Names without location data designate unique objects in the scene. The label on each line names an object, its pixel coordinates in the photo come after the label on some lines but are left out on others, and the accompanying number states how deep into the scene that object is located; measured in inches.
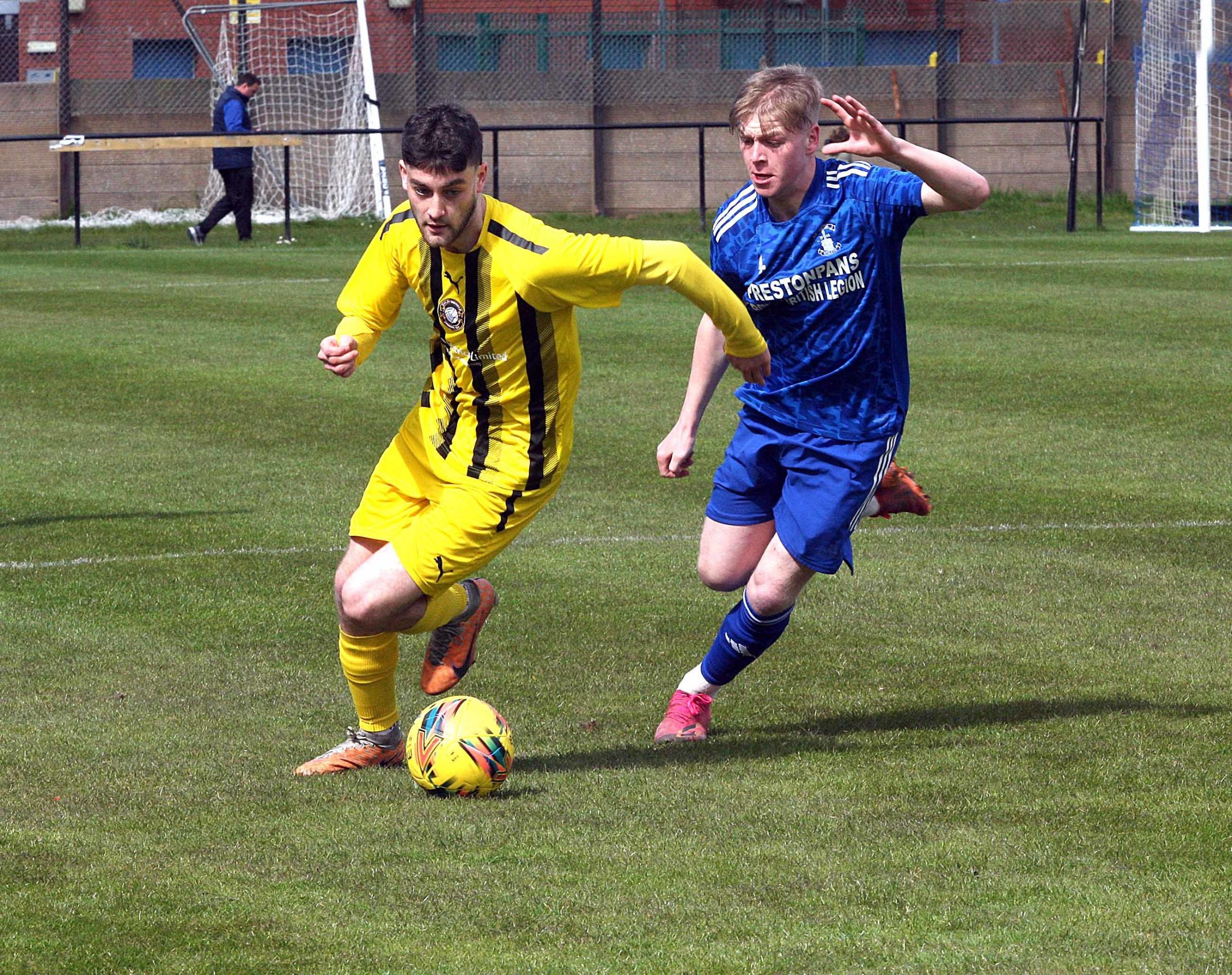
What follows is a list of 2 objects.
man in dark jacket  1845.5
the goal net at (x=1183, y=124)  2005.4
